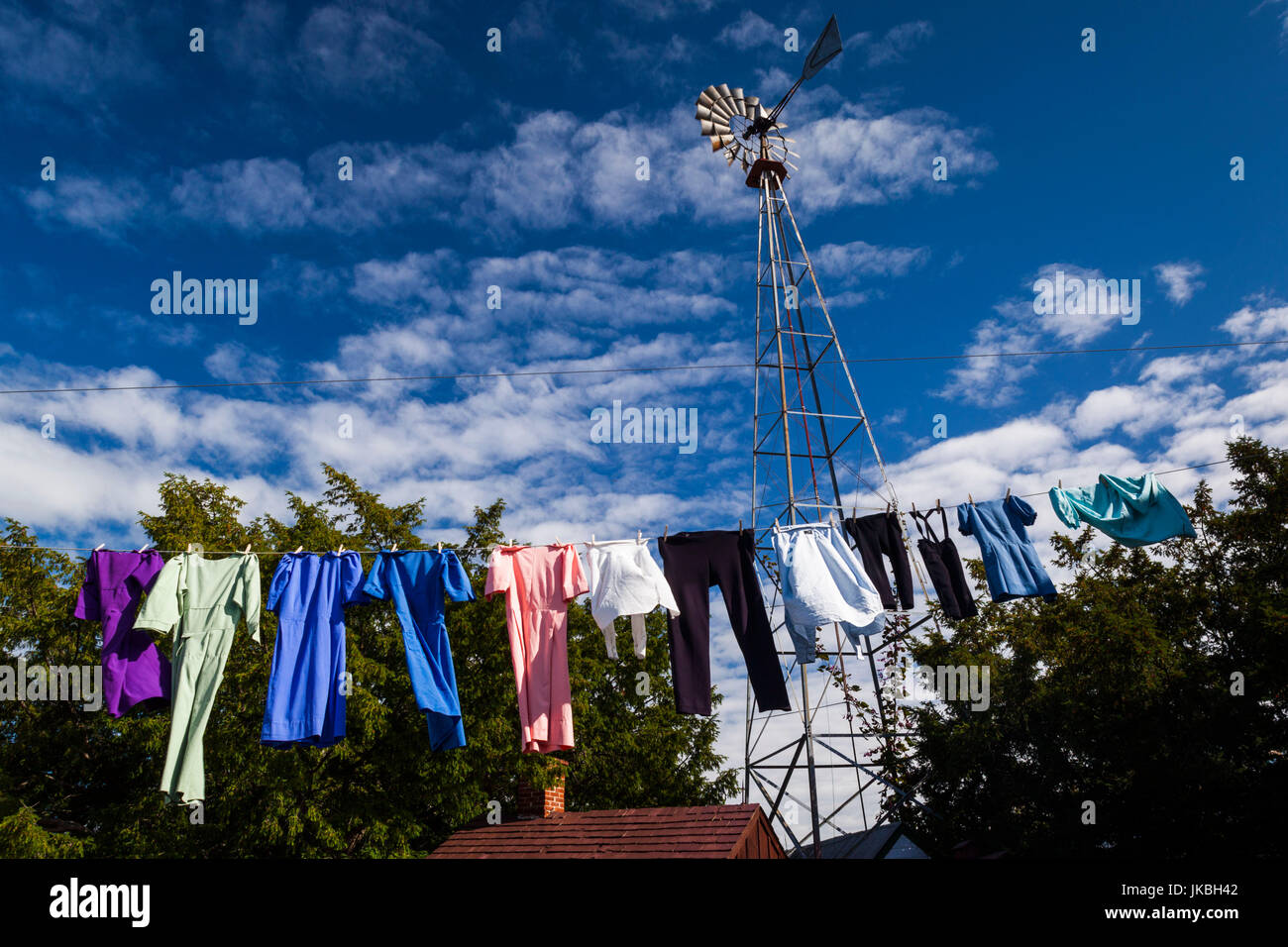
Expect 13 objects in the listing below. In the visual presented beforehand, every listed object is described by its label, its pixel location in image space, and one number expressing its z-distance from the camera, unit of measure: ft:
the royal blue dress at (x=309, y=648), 27.94
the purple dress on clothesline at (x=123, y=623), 28.89
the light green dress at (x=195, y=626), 27.66
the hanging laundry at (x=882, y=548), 32.35
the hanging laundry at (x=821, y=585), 29.94
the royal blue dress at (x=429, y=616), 28.17
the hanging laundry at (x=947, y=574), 33.17
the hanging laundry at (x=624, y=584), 29.71
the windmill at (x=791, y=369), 43.27
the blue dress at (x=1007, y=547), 32.35
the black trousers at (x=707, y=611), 30.50
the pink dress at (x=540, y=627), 29.50
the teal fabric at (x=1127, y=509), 31.40
